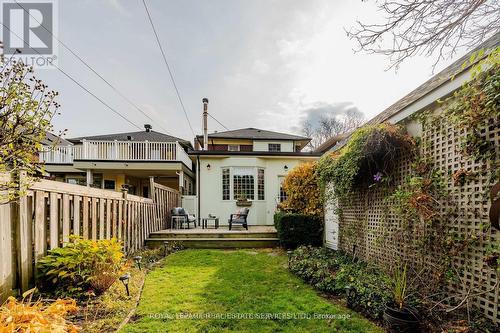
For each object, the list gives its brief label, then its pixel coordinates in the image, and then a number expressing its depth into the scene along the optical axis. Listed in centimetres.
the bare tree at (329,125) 2316
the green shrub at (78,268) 284
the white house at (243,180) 1130
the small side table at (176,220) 939
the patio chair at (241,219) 916
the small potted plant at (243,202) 1126
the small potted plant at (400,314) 243
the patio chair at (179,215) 942
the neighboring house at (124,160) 1188
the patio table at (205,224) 979
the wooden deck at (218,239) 758
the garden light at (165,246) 660
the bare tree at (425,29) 361
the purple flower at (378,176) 431
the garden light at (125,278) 324
